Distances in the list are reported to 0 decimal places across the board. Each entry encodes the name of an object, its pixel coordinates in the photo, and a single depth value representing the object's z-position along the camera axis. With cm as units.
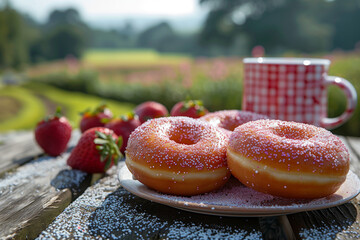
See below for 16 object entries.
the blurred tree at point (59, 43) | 1775
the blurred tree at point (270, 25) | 1705
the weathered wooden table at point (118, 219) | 35
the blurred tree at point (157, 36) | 2406
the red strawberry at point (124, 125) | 56
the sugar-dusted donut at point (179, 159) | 37
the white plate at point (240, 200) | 34
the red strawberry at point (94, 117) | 63
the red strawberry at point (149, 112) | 64
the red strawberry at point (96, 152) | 49
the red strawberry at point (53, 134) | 57
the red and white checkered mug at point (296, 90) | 60
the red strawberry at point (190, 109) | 60
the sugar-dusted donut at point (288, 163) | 35
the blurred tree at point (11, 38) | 1016
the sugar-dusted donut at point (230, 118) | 47
